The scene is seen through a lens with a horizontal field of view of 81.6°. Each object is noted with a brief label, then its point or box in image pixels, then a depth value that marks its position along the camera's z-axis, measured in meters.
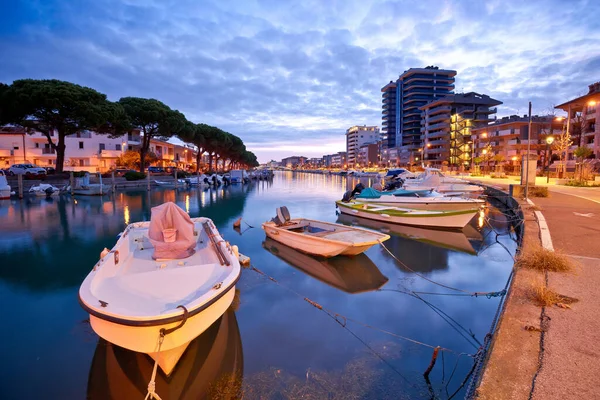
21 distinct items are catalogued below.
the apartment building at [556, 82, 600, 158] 46.88
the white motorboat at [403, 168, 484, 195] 27.95
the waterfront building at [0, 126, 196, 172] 57.64
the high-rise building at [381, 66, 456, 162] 126.50
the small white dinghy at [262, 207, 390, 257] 11.02
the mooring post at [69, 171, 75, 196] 36.00
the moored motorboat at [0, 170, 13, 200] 30.75
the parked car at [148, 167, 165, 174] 59.59
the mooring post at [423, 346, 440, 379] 4.96
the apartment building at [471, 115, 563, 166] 66.01
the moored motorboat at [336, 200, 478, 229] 16.80
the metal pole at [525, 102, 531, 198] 20.37
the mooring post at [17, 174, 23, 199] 31.38
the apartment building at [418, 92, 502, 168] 89.19
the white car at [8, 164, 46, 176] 42.84
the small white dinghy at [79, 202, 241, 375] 4.46
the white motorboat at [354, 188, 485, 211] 17.83
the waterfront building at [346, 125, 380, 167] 193.75
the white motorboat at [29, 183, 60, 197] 34.41
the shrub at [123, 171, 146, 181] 46.00
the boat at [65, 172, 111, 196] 35.91
